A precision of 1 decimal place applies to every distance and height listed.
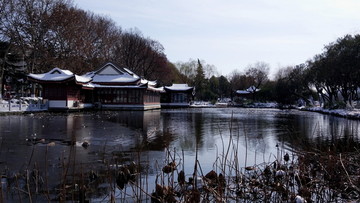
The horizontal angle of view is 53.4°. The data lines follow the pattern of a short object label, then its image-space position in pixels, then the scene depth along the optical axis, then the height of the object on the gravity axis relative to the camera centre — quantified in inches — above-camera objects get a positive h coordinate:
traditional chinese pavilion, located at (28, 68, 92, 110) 1155.9 +29.5
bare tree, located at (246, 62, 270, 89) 3053.6 +217.0
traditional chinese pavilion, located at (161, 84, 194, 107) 2030.0 +14.1
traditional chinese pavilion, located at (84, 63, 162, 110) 1457.9 +23.3
